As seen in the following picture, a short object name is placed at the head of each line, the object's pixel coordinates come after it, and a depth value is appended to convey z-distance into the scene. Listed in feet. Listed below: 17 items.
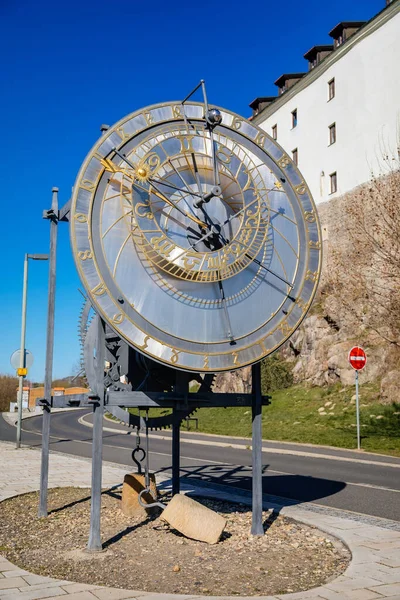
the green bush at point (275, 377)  108.88
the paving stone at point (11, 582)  18.34
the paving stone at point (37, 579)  18.70
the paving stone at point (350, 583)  18.25
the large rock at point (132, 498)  29.01
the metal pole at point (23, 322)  66.28
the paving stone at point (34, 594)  17.20
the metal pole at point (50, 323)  30.27
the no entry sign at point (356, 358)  64.75
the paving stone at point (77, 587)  17.84
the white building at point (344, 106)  116.37
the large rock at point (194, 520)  23.71
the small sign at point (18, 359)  59.47
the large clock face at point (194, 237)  22.65
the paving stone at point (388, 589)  17.69
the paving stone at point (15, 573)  19.49
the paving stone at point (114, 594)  17.20
